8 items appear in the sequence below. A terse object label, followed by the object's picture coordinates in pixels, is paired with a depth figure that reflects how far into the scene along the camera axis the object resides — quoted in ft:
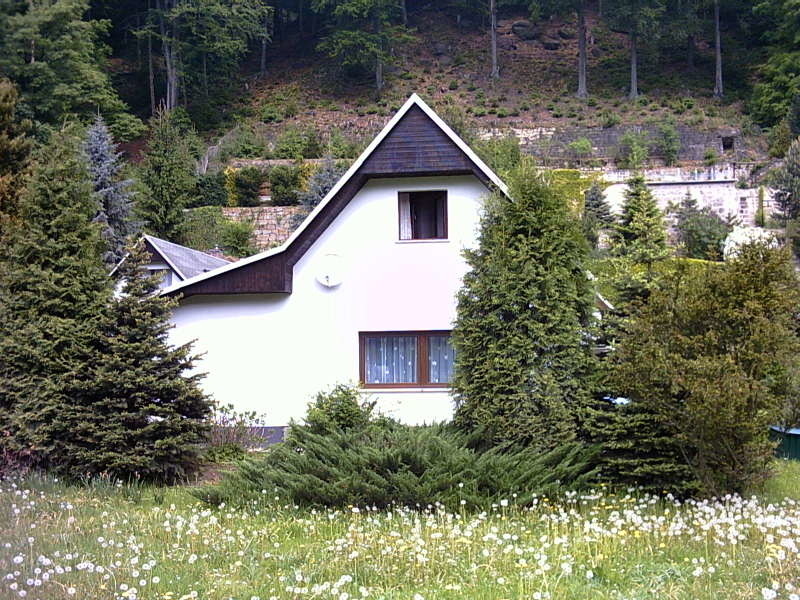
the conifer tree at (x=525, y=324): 37.04
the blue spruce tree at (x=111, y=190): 91.84
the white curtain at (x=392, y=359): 50.21
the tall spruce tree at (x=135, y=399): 37.32
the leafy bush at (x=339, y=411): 38.45
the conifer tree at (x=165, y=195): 111.34
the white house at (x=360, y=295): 49.44
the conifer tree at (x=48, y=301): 37.68
